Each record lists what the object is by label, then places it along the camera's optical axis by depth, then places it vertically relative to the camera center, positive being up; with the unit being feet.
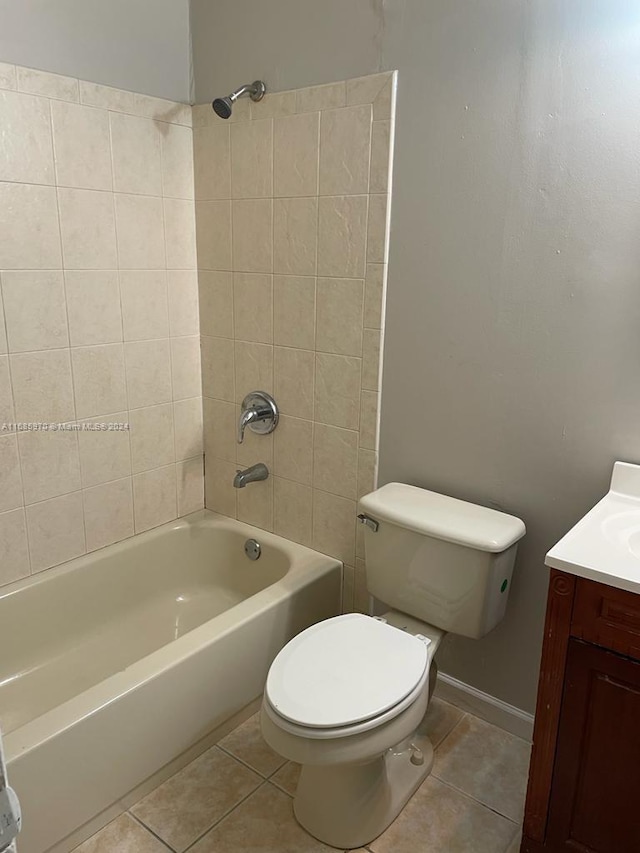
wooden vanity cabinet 4.04 -2.82
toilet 4.58 -2.95
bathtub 4.86 -3.59
